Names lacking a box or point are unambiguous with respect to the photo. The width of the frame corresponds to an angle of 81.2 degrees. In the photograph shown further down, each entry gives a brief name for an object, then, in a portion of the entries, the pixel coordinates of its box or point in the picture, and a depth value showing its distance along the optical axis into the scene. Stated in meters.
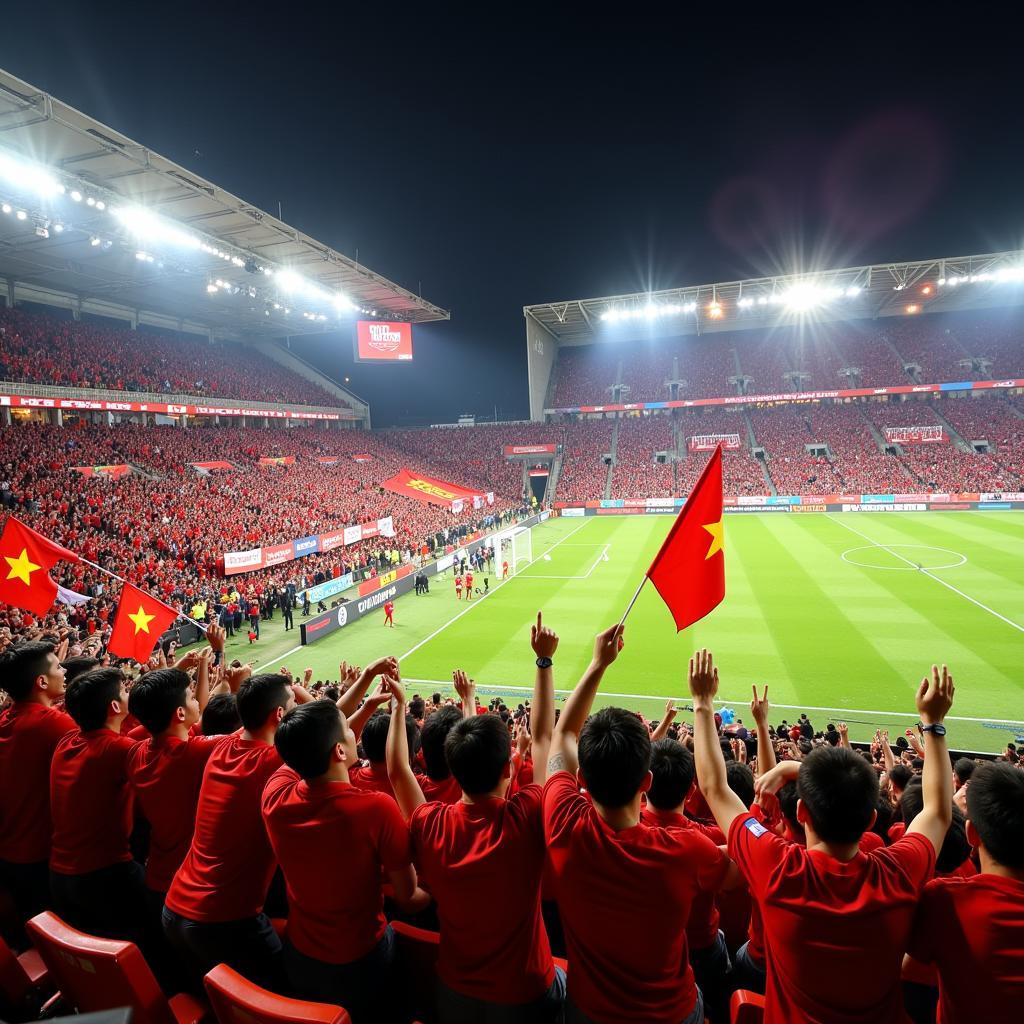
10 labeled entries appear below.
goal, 30.52
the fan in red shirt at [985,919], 2.09
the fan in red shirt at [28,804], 4.13
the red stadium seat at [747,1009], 2.64
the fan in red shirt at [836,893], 2.21
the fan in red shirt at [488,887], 2.56
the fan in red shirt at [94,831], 3.81
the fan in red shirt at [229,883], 3.15
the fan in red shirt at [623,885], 2.38
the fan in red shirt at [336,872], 2.76
